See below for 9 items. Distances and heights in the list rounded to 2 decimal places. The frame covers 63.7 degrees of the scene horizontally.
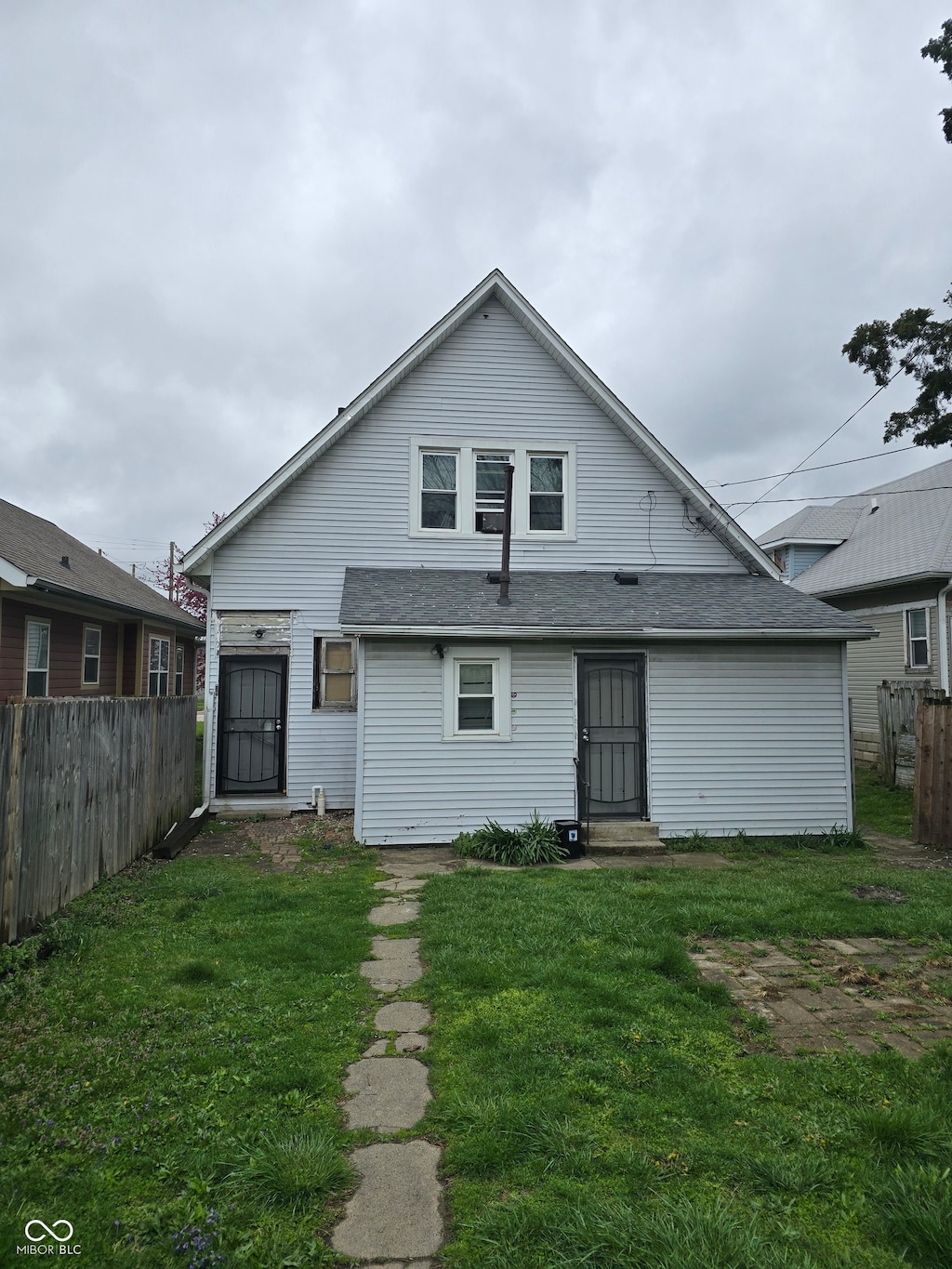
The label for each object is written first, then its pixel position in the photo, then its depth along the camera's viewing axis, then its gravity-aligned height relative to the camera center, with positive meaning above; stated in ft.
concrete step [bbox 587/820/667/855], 32.91 -5.74
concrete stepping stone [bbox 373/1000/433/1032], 14.69 -6.08
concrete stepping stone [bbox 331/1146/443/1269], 8.54 -6.00
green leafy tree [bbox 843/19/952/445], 48.29 +22.39
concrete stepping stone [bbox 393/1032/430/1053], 13.66 -6.07
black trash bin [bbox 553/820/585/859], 31.63 -5.32
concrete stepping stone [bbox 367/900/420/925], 22.08 -6.13
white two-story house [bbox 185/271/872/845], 33.88 +3.56
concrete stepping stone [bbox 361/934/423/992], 17.07 -6.10
